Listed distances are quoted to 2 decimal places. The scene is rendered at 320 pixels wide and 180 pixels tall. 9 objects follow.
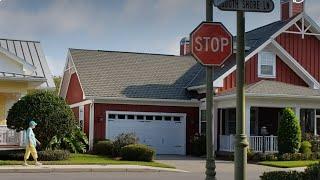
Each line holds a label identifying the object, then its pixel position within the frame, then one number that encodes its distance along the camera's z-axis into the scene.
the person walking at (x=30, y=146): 22.92
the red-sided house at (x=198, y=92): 33.19
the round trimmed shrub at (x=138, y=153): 27.13
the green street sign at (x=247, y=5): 7.23
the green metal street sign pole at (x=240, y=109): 7.44
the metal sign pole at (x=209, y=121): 8.29
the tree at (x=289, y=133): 29.27
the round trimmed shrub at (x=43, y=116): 25.97
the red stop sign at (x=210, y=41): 7.96
